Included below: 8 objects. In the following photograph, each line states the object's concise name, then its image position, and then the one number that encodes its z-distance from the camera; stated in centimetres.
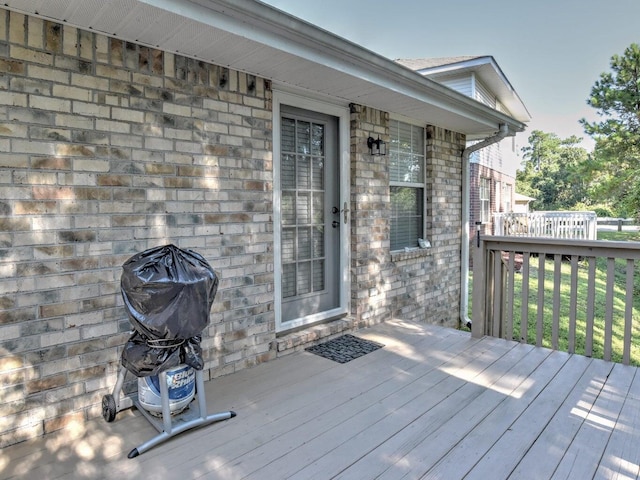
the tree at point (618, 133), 1151
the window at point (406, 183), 484
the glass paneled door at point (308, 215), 367
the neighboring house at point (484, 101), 985
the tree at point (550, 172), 3325
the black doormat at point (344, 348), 349
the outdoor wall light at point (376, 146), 429
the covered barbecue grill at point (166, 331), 200
